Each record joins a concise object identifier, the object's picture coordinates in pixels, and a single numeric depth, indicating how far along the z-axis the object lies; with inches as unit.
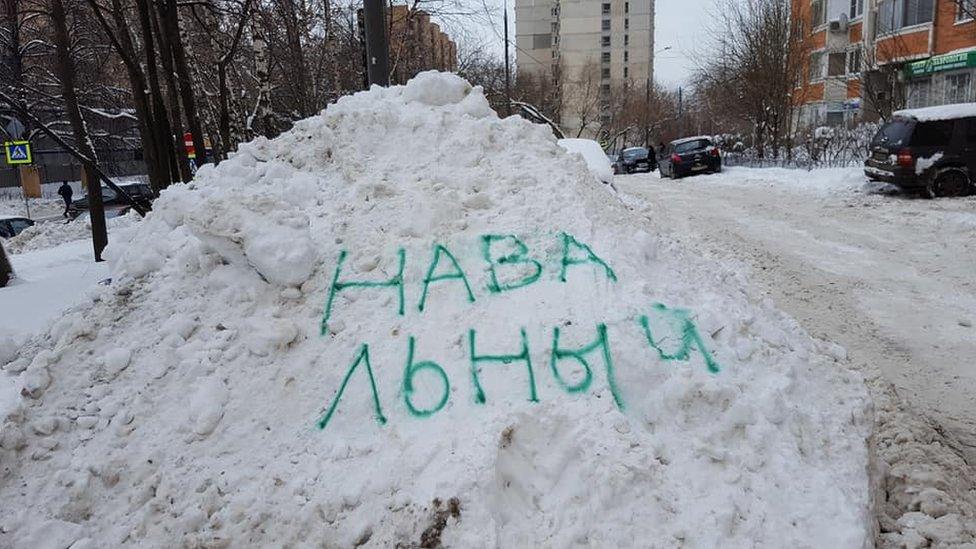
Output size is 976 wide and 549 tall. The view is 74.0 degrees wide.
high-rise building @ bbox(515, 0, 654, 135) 2755.9
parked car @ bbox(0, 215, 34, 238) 719.1
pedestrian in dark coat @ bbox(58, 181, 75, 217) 1053.6
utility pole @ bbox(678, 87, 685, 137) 1995.8
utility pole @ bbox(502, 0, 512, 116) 825.5
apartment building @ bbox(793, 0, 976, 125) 944.3
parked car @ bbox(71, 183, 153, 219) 831.9
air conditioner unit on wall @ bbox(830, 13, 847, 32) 1341.0
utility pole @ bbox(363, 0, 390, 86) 288.5
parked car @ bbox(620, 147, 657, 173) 1129.4
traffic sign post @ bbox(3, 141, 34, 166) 616.1
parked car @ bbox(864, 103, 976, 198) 497.0
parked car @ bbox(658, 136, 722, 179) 877.8
